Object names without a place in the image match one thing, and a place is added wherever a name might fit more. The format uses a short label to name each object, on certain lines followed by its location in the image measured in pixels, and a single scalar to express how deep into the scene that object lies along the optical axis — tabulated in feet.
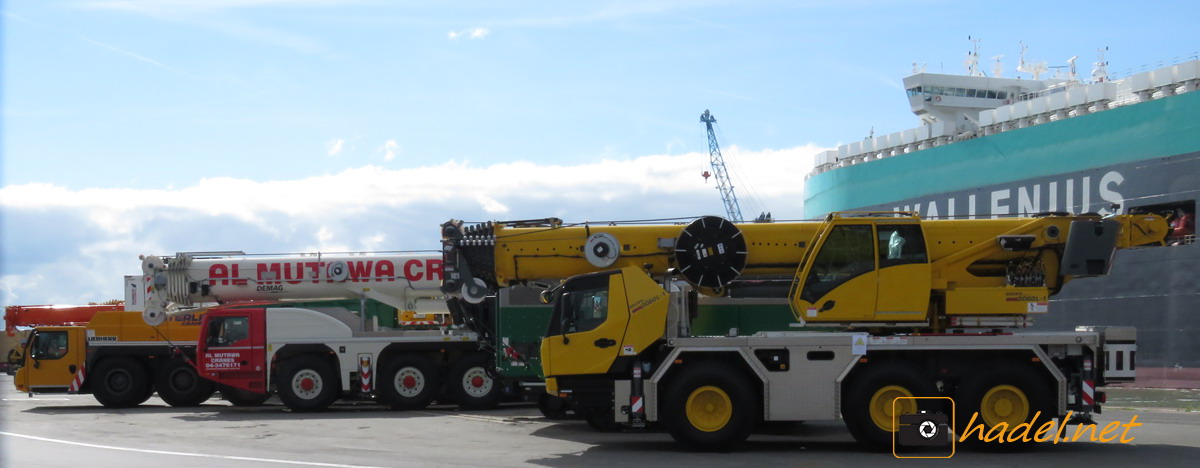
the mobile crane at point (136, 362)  77.00
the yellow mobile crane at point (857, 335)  43.11
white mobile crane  70.64
